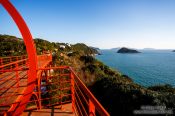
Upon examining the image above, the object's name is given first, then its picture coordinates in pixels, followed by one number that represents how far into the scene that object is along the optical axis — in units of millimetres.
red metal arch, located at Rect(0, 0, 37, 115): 2405
